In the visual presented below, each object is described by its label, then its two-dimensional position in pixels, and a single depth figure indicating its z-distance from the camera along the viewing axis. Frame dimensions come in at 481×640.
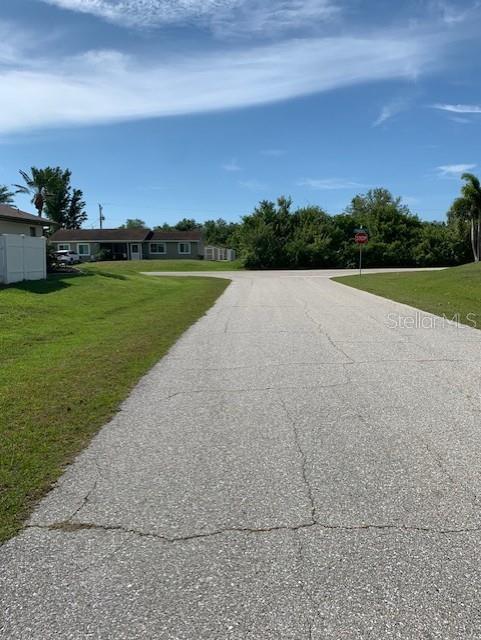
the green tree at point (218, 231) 119.04
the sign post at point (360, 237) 40.81
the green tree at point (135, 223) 134.50
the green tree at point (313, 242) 55.12
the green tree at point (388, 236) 57.22
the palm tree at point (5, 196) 77.69
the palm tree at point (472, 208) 50.31
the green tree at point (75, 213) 98.75
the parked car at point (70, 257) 54.91
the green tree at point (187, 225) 126.70
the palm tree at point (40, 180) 75.62
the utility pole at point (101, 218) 104.69
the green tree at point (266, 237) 55.09
